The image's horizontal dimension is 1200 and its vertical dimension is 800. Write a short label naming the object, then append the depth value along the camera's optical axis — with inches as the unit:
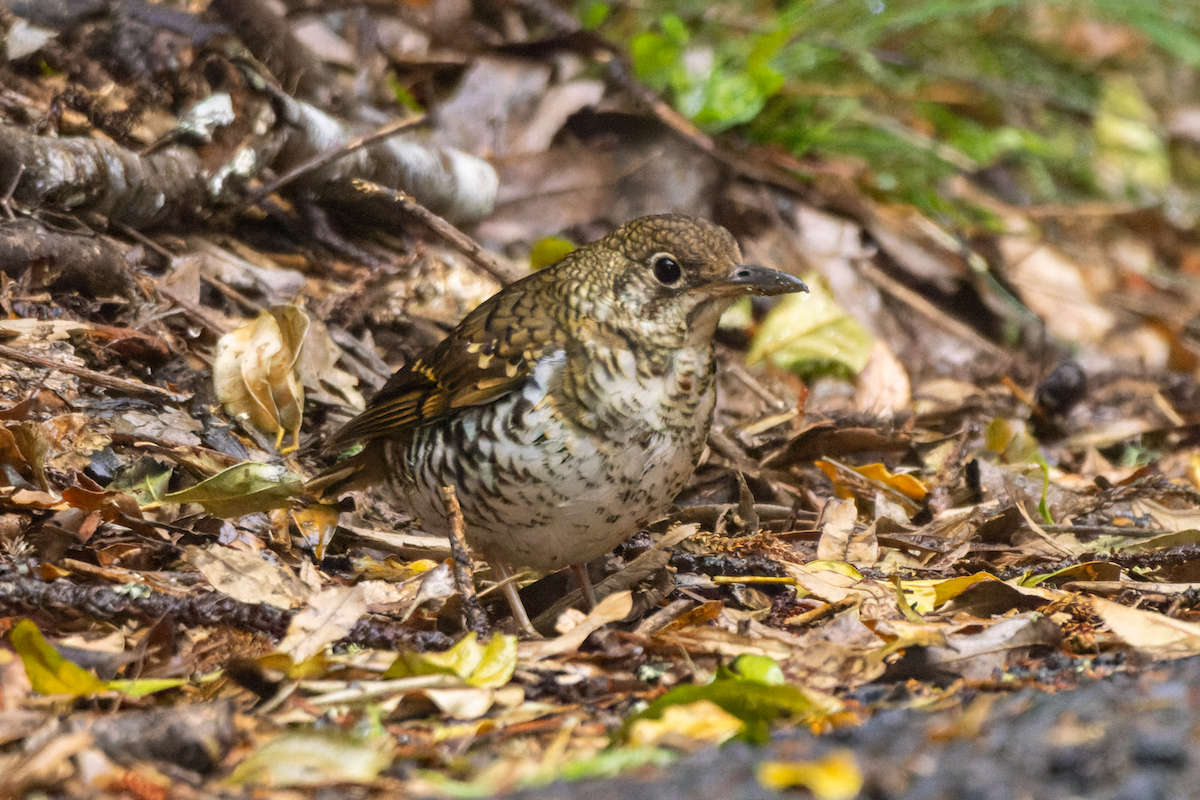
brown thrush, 250.8
